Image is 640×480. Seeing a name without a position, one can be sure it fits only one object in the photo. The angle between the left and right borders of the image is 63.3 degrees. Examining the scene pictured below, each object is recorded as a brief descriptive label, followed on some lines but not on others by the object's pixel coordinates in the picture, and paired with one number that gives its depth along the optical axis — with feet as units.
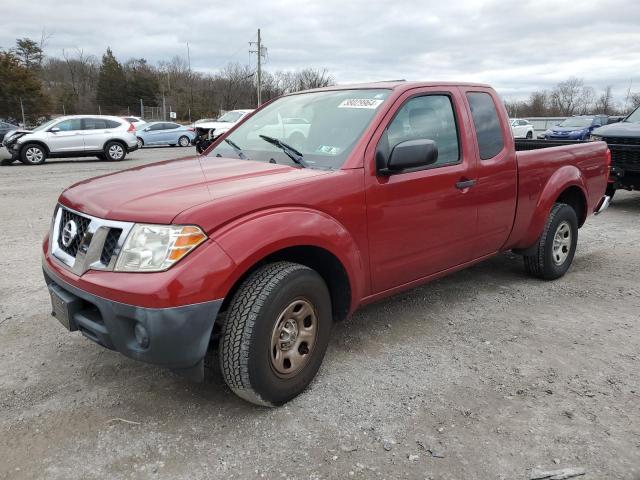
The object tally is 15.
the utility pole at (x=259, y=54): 152.05
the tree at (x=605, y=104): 217.15
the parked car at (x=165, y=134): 82.99
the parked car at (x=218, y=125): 74.38
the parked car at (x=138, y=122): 84.45
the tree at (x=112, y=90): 196.00
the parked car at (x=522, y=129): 96.43
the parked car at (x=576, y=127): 82.12
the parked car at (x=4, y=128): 70.74
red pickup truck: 8.00
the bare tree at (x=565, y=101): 215.10
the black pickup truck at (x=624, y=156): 27.22
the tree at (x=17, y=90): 120.57
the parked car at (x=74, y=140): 54.19
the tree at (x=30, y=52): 181.06
